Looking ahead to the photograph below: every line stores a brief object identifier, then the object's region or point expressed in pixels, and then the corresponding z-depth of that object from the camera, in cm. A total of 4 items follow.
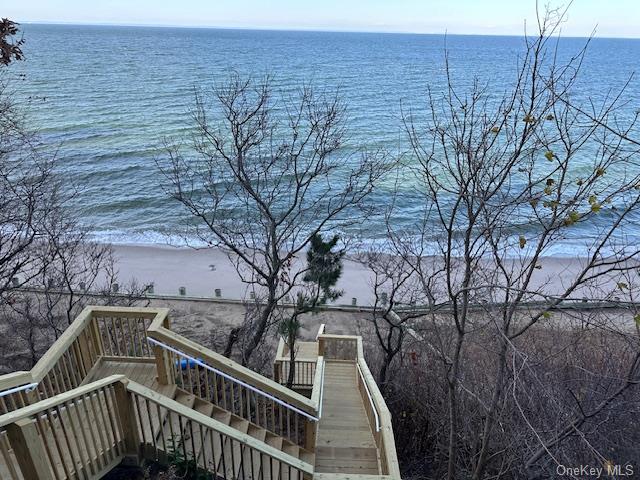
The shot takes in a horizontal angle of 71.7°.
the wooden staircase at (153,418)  430
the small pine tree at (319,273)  1104
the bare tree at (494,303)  515
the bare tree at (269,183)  1031
